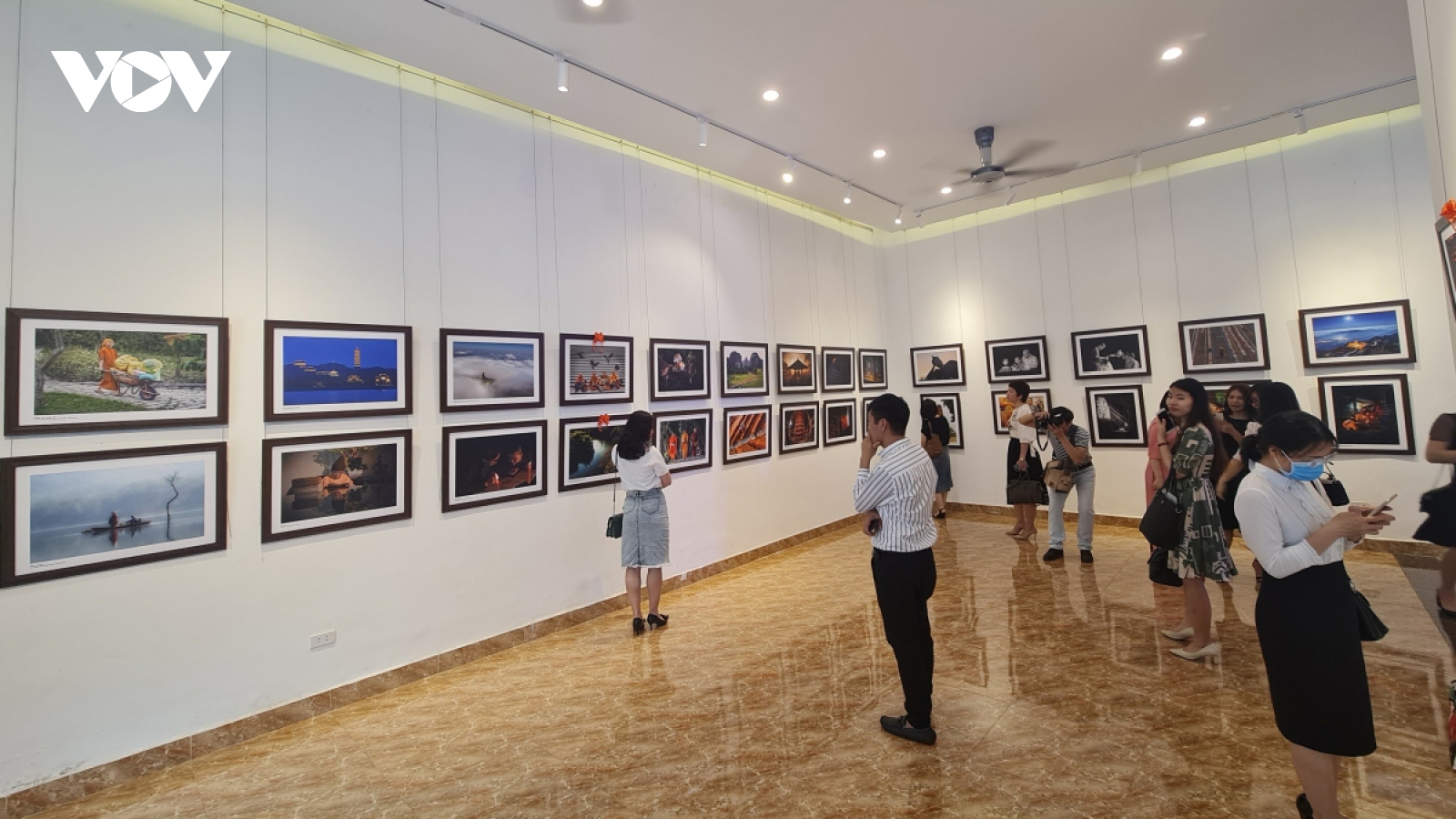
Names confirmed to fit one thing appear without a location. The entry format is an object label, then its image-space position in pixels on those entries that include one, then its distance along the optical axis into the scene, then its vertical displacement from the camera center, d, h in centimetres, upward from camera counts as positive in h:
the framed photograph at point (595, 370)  659 +89
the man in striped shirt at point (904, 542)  372 -71
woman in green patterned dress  456 -73
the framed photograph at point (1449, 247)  288 +80
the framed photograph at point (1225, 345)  848 +107
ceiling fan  732 +367
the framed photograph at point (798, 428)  959 +15
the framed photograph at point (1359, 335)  753 +100
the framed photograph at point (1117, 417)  948 +7
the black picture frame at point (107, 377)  370 +60
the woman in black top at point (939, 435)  1000 -10
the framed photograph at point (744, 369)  862 +107
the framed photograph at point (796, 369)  961 +113
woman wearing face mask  256 -87
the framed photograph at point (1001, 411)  1081 +28
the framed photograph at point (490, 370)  566 +82
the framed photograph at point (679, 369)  755 +97
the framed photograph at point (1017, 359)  1043 +121
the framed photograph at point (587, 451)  652 -6
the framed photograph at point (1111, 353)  945 +115
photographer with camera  782 -67
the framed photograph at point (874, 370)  1147 +125
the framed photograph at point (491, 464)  563 -14
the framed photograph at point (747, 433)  859 +8
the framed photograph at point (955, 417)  1147 +24
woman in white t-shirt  605 -78
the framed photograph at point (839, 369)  1058 +120
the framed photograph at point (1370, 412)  750 -4
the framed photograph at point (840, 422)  1058 +22
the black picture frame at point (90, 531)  363 -36
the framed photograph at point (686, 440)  759 +3
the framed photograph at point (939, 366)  1143 +129
